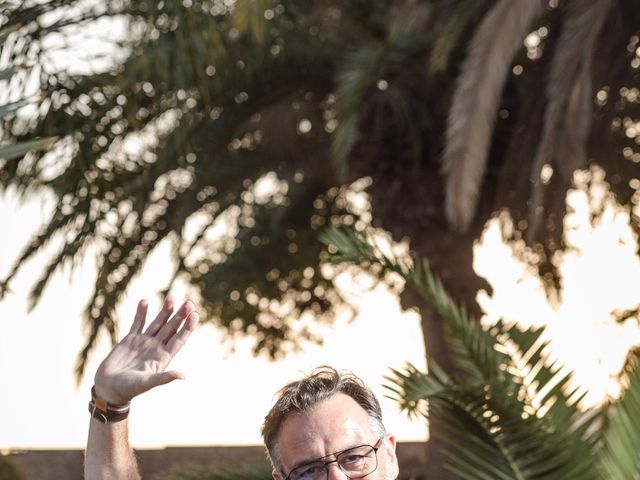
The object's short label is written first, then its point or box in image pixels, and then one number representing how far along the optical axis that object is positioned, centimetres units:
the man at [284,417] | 303
